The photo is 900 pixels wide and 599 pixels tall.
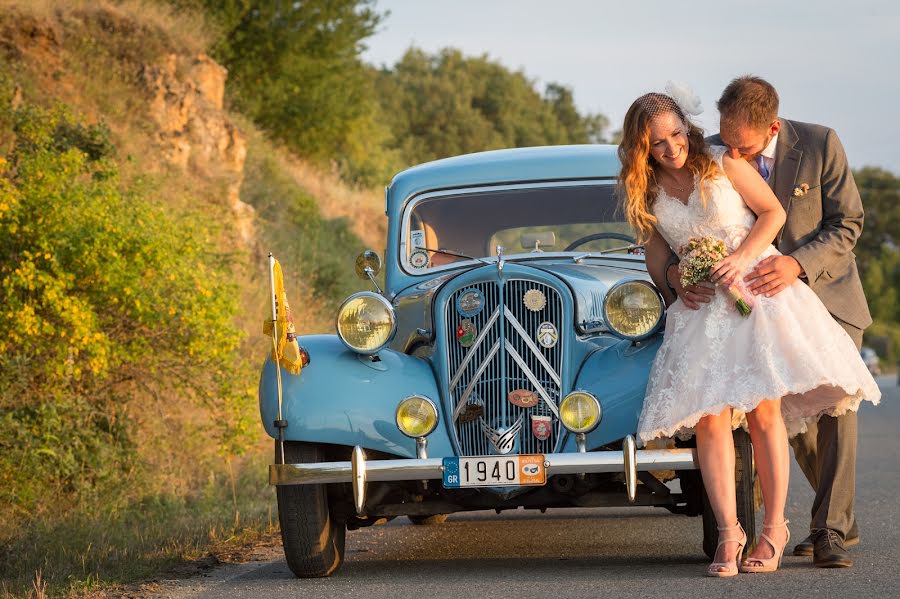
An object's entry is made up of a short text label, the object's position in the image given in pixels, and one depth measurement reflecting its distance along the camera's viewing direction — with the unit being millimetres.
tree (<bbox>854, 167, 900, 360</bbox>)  76625
